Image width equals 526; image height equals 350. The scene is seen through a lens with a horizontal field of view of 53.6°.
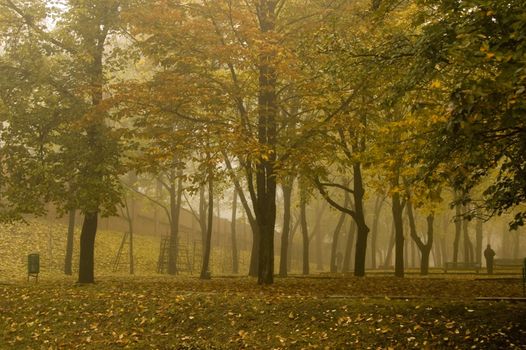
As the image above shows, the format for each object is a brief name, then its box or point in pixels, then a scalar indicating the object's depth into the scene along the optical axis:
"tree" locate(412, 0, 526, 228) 6.62
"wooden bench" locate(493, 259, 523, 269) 34.25
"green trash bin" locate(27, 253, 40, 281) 18.86
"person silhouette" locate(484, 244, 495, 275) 26.69
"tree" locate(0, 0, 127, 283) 17.19
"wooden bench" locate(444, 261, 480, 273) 30.75
